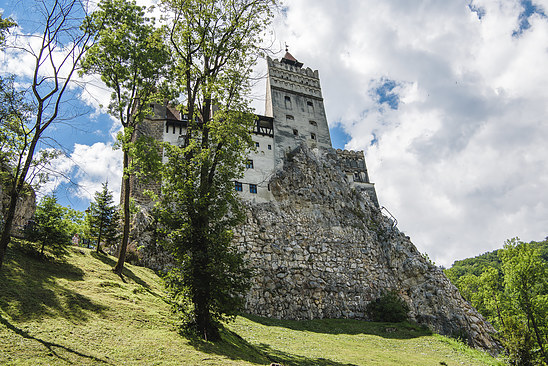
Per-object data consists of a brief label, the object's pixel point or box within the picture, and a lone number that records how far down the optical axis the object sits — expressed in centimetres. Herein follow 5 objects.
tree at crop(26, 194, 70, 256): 1464
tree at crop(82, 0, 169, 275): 1738
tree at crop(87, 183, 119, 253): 2033
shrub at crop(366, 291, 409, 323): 2745
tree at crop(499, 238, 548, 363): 2462
